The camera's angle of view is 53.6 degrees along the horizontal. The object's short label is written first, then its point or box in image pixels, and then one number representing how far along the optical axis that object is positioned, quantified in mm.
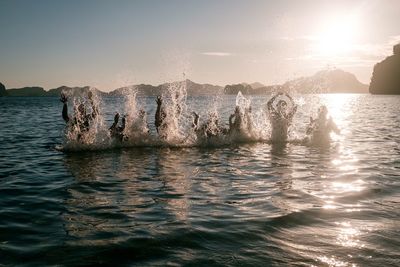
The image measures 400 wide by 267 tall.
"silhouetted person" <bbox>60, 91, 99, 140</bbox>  21109
